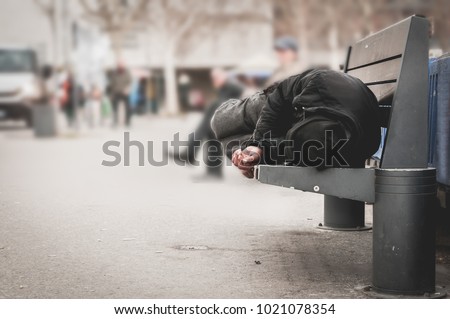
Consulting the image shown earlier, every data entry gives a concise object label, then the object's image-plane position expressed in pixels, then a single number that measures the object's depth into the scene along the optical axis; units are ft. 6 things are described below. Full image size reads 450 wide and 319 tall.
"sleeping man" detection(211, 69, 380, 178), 16.74
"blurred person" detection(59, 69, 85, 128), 87.35
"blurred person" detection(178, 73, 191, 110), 224.74
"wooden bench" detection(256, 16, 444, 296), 16.40
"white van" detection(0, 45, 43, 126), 90.48
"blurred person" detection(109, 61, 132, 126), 92.32
